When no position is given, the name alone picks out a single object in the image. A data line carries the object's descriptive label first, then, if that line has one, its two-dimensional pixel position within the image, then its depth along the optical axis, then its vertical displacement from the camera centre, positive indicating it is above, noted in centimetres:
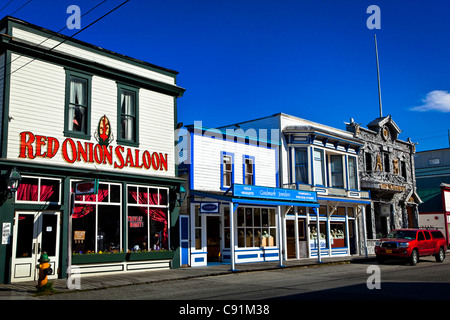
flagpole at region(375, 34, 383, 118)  3478 +964
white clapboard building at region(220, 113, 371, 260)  2569 +269
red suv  2230 -100
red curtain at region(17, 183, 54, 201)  1513 +138
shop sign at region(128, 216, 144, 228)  1814 +41
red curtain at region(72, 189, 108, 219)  1639 +91
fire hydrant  1279 -103
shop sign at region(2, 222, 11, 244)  1434 +9
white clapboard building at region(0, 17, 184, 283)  1505 +275
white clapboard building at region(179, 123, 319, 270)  2038 +137
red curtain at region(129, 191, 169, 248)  1847 +85
